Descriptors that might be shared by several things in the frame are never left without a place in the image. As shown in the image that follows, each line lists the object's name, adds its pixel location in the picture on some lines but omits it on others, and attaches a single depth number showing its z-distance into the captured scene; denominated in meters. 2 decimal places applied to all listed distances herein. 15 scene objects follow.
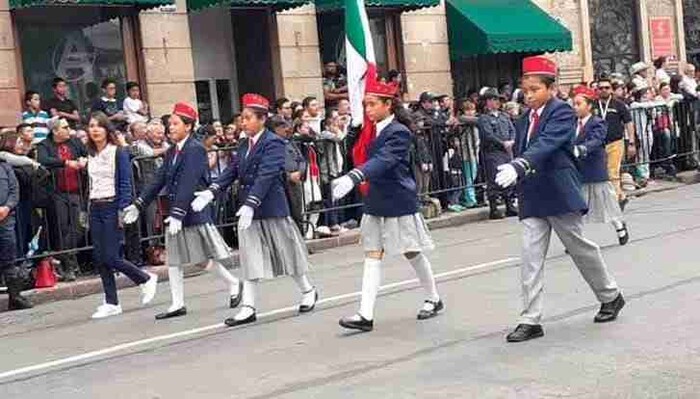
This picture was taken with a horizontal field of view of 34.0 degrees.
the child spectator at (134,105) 16.48
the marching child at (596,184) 11.42
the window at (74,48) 17.48
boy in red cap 7.54
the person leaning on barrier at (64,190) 12.82
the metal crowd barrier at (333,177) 12.91
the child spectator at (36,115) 14.59
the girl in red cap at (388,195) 8.34
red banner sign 27.59
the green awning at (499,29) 22.41
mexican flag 13.63
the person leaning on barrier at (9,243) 11.65
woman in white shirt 10.37
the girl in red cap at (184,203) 9.80
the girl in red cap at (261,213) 9.05
